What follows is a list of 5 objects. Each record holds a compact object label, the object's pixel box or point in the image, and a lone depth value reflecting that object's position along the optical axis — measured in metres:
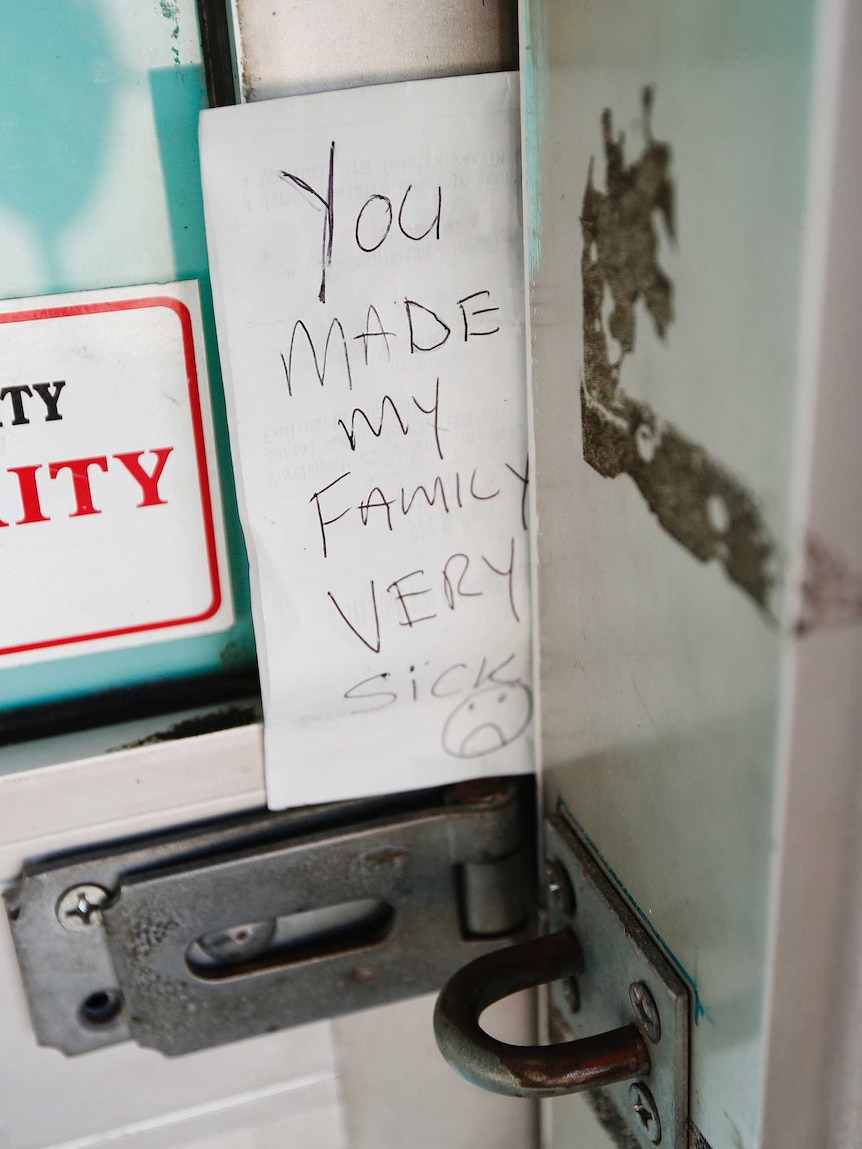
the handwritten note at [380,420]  0.33
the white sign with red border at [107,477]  0.34
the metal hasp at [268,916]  0.37
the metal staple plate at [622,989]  0.32
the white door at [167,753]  0.33
